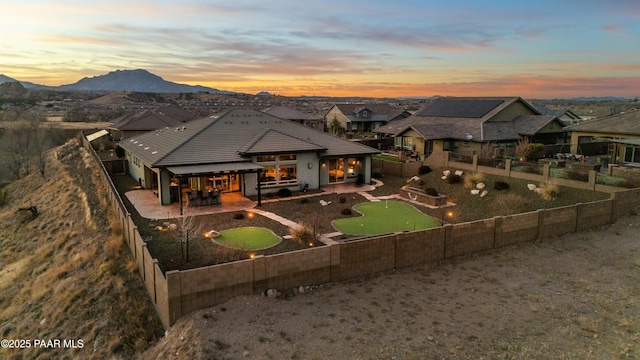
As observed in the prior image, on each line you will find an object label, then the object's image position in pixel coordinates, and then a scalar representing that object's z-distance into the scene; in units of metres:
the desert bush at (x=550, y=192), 25.22
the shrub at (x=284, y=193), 28.91
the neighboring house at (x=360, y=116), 70.12
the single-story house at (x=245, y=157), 26.91
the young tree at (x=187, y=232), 17.03
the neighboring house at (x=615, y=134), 33.19
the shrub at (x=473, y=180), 29.20
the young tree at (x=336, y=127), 63.24
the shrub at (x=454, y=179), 30.34
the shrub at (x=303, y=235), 18.94
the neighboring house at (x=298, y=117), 67.62
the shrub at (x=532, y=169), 27.85
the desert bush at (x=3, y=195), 40.83
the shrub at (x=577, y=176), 25.41
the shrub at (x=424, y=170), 33.91
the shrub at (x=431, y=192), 27.70
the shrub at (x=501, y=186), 27.67
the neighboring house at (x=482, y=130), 40.66
